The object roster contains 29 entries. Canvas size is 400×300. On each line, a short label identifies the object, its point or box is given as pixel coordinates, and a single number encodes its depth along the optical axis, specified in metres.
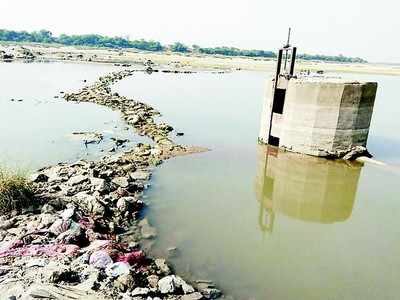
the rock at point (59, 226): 9.58
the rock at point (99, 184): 12.81
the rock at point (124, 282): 7.65
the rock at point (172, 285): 8.12
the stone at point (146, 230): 10.90
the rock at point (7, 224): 9.69
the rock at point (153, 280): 8.29
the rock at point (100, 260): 8.29
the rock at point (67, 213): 10.24
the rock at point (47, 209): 10.51
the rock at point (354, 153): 19.22
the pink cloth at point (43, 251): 8.53
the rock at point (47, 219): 9.78
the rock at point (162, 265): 9.10
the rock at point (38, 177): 13.45
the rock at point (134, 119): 25.45
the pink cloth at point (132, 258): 8.92
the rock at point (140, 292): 7.48
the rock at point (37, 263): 7.98
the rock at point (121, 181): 13.97
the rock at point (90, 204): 11.37
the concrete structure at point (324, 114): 18.75
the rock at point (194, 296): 8.08
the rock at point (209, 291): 8.41
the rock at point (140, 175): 15.29
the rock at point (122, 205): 11.93
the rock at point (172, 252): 10.00
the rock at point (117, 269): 8.06
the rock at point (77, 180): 13.34
